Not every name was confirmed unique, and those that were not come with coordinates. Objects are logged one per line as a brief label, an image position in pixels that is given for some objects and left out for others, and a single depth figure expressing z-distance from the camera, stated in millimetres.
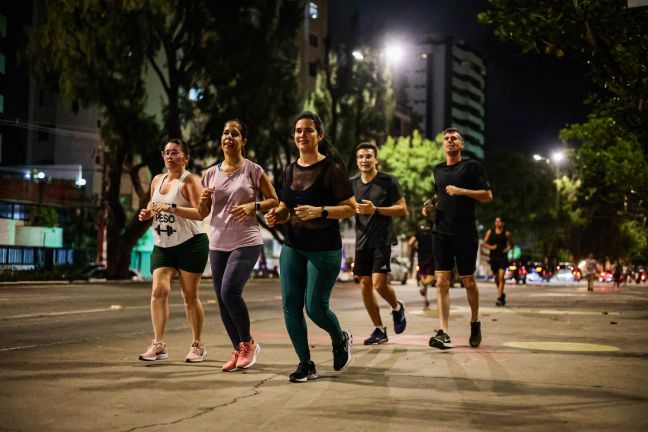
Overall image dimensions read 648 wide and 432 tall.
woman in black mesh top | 6398
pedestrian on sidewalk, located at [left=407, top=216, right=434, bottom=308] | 15398
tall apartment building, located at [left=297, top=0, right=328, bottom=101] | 78750
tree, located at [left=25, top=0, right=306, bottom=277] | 32531
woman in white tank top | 7469
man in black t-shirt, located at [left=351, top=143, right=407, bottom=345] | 9094
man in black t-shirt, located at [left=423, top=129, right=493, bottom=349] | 8820
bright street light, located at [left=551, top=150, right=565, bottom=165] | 65875
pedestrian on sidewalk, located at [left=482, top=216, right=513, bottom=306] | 18312
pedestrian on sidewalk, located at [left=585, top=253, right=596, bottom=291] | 35250
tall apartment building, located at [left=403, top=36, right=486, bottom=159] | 145875
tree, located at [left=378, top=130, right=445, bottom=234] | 60531
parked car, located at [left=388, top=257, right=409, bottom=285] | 46781
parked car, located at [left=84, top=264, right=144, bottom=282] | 39450
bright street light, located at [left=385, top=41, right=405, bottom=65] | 49125
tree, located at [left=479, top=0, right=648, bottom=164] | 14633
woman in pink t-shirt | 6844
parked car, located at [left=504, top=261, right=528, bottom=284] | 51253
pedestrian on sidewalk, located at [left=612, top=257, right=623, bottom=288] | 45044
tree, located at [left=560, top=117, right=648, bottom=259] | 29156
